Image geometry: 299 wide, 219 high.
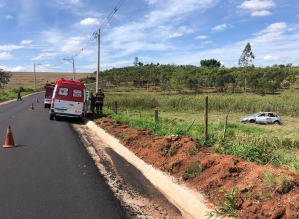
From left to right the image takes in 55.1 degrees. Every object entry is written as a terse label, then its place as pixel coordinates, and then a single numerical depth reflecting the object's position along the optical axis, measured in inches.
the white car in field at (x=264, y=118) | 970.1
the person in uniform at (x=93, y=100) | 809.5
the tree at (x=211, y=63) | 5511.8
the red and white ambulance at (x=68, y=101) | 657.6
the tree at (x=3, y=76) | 2684.5
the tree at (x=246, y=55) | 2842.0
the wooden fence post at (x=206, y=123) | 324.5
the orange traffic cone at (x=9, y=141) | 374.1
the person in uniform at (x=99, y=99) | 763.4
